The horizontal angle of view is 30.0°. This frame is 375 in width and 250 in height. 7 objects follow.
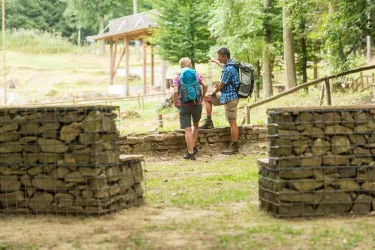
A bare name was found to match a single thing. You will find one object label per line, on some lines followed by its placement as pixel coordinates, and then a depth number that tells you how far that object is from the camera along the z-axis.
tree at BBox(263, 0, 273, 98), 25.42
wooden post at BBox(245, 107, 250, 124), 14.55
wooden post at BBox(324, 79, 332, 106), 14.93
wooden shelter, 35.59
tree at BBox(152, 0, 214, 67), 30.38
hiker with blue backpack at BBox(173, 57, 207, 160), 11.98
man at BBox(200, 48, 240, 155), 12.14
